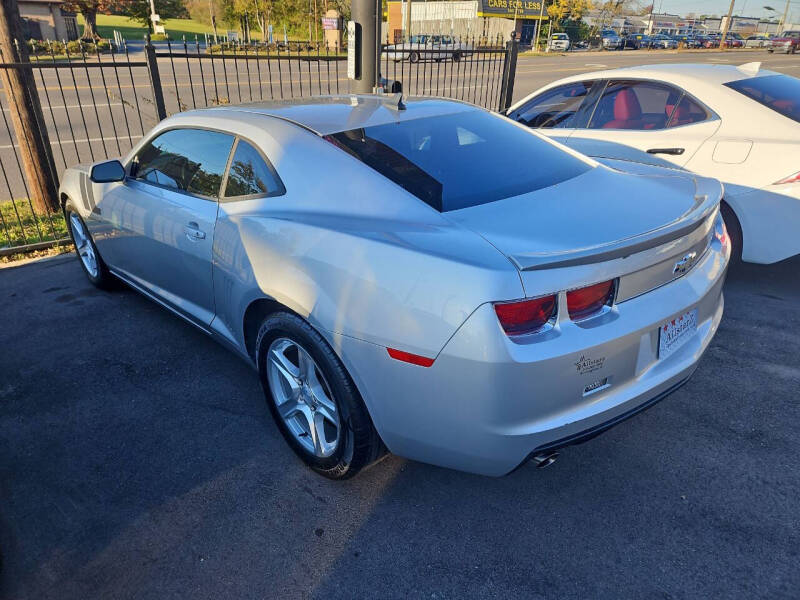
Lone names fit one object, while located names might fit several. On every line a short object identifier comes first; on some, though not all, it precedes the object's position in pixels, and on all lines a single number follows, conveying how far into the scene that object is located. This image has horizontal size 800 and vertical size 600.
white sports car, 4.13
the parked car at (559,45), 48.03
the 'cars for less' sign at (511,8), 55.47
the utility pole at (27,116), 5.54
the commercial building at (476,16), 50.56
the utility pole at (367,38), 5.54
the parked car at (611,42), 52.78
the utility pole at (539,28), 50.36
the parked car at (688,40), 55.00
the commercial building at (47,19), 42.72
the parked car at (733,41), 55.89
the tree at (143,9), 48.53
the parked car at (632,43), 53.92
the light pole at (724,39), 53.60
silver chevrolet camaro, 1.90
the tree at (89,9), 42.38
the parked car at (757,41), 56.62
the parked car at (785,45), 43.19
